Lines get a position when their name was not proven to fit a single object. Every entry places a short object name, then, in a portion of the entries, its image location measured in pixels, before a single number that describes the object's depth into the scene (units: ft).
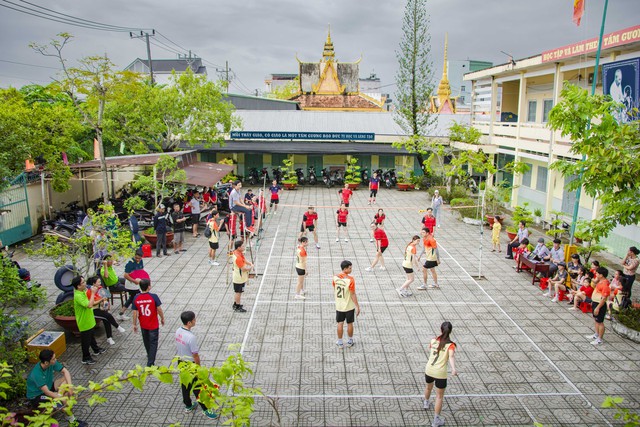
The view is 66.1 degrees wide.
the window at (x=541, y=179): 75.87
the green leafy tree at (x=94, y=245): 33.09
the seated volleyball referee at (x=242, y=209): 57.65
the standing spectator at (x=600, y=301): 32.30
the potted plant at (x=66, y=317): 32.14
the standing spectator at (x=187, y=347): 24.30
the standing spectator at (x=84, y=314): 28.58
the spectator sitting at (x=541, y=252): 45.66
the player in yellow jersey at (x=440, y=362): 23.54
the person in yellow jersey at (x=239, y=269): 35.50
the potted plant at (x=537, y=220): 71.88
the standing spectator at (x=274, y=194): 71.00
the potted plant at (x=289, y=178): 100.83
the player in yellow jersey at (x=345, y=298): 30.55
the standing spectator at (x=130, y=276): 34.06
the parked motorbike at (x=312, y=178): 106.63
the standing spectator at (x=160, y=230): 51.19
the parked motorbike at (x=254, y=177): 108.58
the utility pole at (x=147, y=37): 109.60
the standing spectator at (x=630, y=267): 38.45
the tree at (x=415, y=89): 100.38
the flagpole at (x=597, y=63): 44.11
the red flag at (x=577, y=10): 47.91
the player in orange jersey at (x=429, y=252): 41.45
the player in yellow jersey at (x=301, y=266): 39.19
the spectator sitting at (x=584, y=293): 38.10
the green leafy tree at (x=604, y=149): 27.45
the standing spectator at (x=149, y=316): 27.20
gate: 54.29
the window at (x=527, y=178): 80.69
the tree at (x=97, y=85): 55.11
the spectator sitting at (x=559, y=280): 40.55
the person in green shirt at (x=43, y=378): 22.28
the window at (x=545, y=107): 78.48
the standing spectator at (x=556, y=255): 44.06
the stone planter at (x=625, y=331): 33.30
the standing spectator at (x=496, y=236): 55.02
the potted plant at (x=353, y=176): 100.78
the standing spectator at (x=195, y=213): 61.19
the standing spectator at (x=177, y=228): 52.60
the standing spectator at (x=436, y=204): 66.44
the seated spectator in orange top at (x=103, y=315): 31.24
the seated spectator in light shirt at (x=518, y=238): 51.26
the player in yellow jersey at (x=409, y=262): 39.91
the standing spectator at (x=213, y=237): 48.17
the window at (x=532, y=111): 83.68
